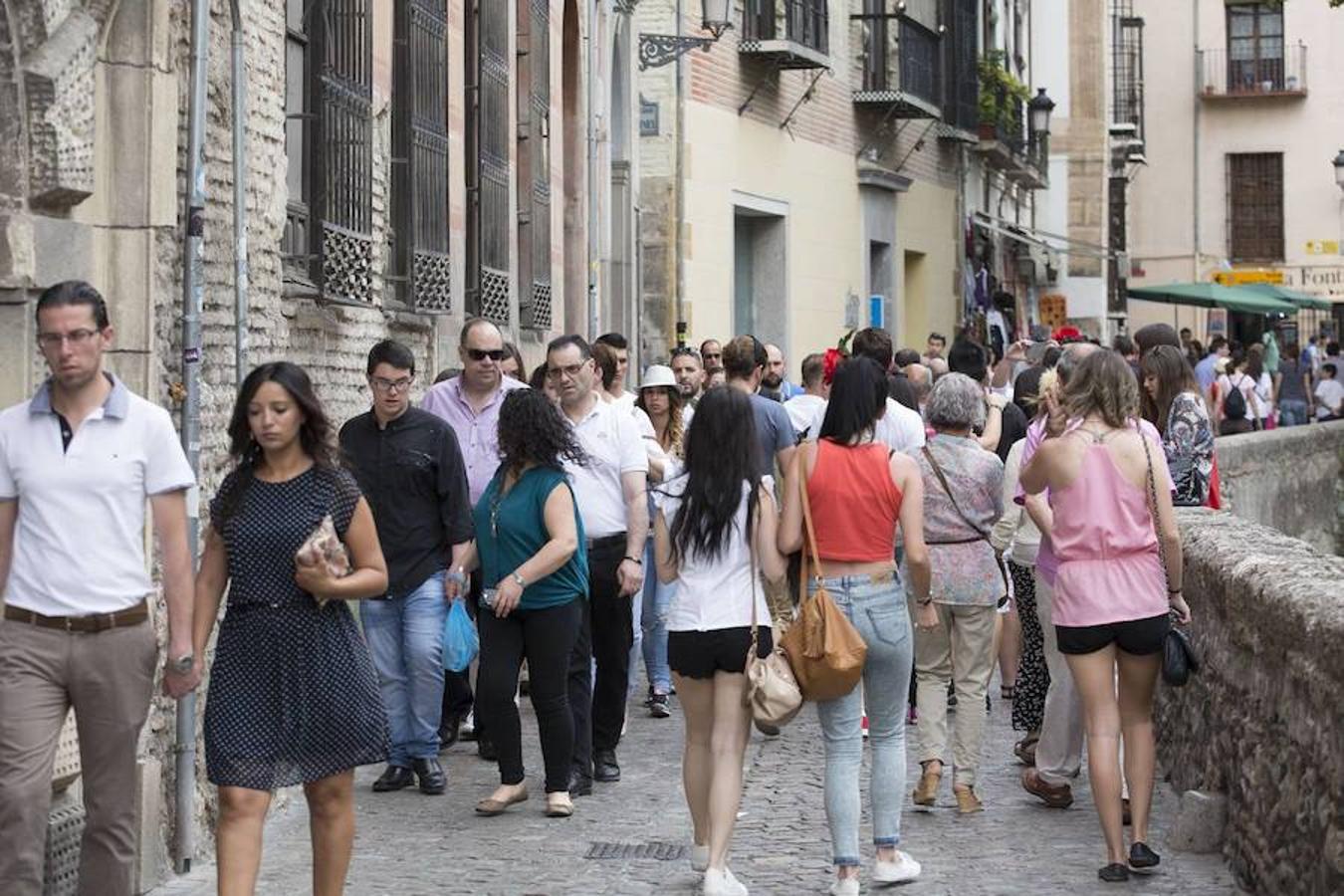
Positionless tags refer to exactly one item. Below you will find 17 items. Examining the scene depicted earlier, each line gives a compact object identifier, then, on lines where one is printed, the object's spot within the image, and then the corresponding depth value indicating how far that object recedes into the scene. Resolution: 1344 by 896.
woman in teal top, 9.46
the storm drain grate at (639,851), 8.88
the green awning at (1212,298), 38.06
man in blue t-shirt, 11.85
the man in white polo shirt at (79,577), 6.50
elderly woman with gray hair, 9.78
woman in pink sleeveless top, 8.34
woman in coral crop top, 8.26
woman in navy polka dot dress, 6.63
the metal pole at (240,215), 9.42
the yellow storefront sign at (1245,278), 49.34
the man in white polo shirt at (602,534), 10.20
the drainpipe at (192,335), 8.62
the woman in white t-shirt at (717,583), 8.16
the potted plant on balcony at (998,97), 34.53
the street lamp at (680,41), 20.16
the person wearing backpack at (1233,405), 29.86
